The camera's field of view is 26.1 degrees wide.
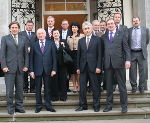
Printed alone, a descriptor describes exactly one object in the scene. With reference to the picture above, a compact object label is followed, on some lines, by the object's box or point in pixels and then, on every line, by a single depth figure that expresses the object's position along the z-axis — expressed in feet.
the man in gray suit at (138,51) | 27.27
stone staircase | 23.02
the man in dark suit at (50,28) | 26.45
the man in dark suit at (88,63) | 23.94
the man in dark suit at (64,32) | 27.08
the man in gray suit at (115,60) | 23.34
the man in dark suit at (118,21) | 26.20
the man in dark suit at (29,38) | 27.25
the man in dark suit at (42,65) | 23.68
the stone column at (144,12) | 29.96
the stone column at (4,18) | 28.89
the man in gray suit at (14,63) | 23.16
